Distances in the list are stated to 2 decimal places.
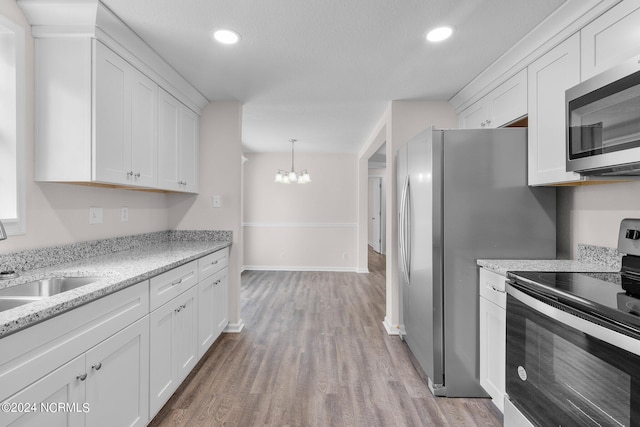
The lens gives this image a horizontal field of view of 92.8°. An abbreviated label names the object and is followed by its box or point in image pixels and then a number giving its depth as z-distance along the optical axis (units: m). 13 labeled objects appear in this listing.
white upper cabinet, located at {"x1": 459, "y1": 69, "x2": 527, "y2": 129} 2.12
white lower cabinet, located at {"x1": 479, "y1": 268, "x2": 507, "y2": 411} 1.72
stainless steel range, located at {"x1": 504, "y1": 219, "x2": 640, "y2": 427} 0.95
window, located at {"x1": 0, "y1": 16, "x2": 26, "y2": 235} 1.60
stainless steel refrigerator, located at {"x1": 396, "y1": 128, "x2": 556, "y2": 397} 2.00
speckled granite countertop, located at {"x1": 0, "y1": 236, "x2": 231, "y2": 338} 0.96
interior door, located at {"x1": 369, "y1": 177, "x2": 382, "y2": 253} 8.21
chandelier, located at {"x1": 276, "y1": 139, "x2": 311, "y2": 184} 5.11
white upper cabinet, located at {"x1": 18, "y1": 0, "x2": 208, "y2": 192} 1.70
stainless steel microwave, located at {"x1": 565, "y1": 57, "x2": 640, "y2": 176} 1.22
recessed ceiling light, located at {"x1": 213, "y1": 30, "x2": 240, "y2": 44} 1.92
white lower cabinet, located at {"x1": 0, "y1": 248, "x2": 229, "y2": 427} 0.96
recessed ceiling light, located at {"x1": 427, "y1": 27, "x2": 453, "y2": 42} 1.89
